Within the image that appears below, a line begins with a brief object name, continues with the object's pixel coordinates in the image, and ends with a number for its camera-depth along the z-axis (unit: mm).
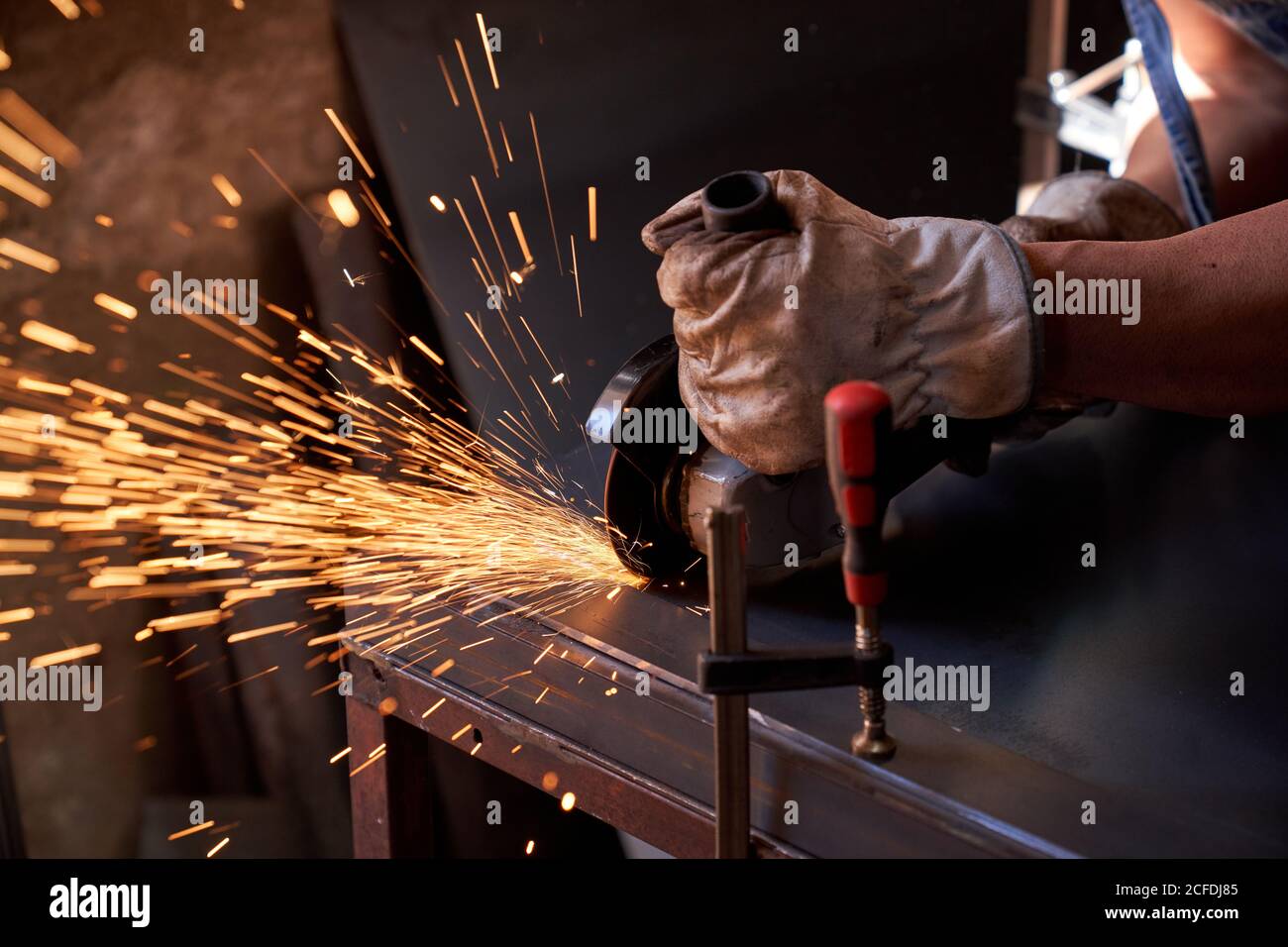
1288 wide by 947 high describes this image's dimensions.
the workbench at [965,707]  869
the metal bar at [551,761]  977
